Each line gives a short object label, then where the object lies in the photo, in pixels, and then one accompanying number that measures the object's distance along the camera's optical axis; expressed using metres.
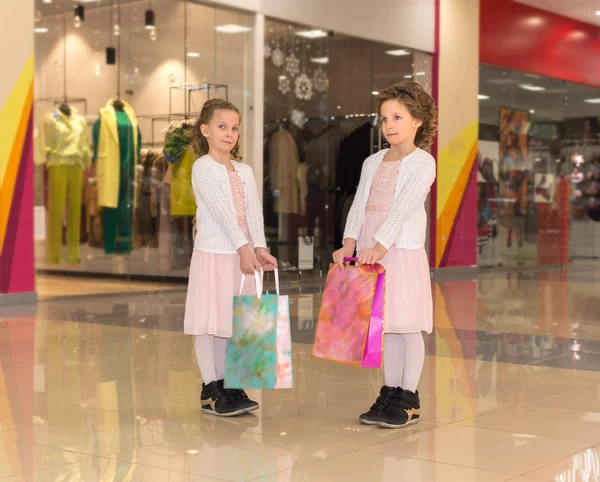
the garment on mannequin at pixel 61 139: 9.54
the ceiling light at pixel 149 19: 9.80
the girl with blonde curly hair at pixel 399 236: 3.40
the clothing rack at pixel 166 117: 9.94
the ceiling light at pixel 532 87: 14.50
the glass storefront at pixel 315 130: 10.62
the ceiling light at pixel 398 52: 11.92
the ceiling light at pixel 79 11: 9.38
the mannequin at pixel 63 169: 9.59
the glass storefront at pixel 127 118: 9.72
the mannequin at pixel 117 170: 9.82
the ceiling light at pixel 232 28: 9.96
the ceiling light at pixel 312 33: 10.80
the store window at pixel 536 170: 13.91
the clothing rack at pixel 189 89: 9.98
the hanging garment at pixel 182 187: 10.02
